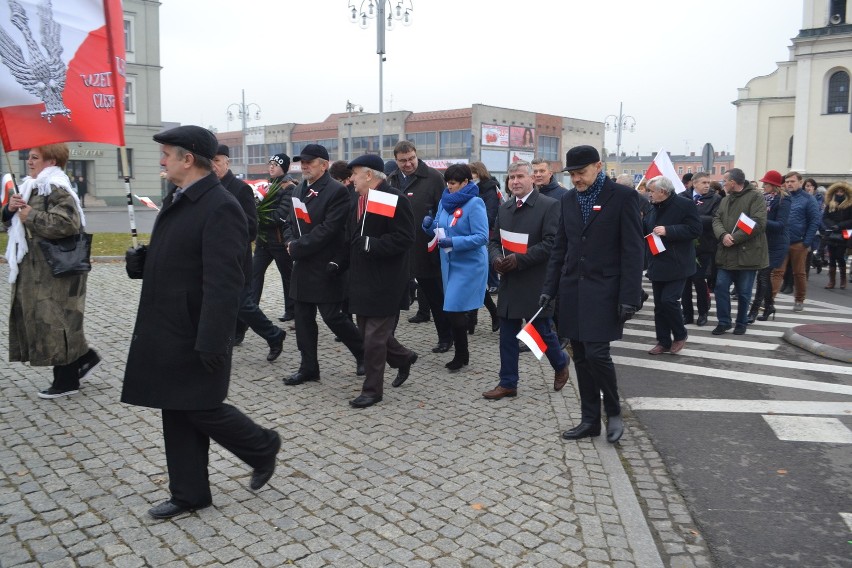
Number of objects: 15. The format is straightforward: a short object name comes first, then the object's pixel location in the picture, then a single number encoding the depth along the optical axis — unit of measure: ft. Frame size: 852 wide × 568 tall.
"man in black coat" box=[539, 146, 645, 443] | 17.84
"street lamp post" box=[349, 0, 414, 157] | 87.06
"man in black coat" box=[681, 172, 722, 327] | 35.86
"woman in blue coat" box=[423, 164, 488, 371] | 24.00
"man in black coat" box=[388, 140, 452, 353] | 27.35
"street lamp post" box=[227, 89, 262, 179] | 202.69
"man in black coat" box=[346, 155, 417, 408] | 20.58
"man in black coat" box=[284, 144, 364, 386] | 21.90
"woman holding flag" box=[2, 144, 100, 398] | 19.80
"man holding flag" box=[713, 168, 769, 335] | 32.01
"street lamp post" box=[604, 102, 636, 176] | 202.69
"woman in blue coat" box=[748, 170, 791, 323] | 35.50
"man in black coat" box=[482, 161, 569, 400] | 21.62
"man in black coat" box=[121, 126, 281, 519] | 12.77
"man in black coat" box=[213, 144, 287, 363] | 24.11
